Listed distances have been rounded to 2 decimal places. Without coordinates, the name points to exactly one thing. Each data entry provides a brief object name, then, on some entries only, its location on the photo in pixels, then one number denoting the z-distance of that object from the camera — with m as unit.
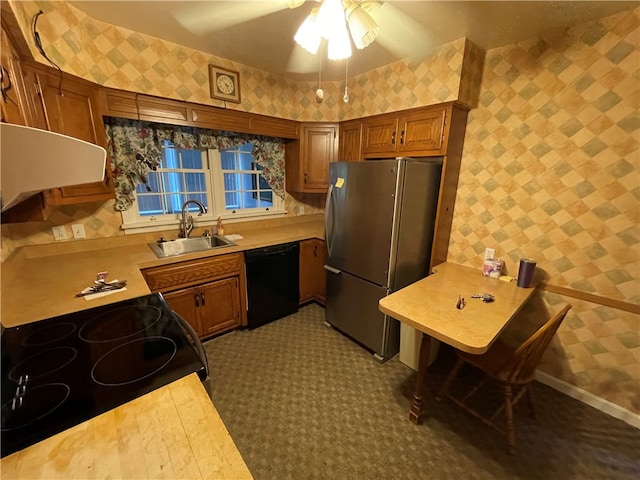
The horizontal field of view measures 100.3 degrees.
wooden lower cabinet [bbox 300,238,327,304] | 2.90
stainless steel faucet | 2.49
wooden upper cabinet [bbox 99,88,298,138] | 1.93
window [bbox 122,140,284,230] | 2.46
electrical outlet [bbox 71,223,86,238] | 2.07
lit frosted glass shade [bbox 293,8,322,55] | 1.28
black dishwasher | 2.53
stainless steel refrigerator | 2.06
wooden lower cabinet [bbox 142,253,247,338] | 2.07
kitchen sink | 2.42
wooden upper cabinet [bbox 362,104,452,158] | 2.09
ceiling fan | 1.55
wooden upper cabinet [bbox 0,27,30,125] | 1.12
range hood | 0.60
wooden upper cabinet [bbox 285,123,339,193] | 2.97
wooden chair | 1.46
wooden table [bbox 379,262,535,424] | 1.31
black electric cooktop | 0.75
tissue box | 2.06
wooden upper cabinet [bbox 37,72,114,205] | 1.55
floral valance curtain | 2.14
